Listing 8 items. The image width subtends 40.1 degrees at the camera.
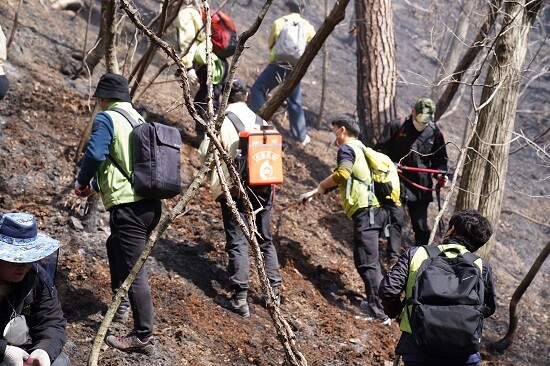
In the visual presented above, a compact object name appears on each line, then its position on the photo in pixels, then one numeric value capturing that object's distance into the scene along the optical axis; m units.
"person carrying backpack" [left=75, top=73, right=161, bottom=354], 5.18
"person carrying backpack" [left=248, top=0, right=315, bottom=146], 9.82
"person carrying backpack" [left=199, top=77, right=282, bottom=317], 6.35
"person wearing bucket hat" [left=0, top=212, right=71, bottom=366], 3.57
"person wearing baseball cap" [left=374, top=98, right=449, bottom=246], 7.94
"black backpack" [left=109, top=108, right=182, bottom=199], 5.17
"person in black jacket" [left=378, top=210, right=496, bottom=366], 4.47
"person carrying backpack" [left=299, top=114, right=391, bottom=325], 6.95
